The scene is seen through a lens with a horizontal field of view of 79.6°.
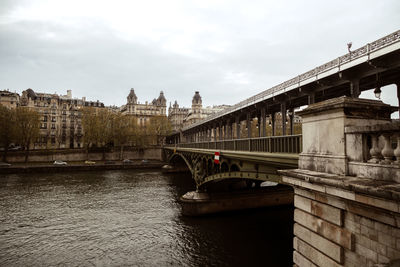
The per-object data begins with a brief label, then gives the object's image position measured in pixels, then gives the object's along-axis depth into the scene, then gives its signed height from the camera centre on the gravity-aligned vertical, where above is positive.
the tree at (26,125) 60.91 +4.47
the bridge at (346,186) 4.05 -0.77
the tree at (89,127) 70.42 +4.70
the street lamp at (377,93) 12.95 +2.81
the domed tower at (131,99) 118.62 +21.90
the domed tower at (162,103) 126.88 +21.56
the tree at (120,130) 75.12 +4.15
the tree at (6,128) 58.31 +3.47
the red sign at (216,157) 18.82 -1.08
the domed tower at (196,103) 122.38 +20.75
